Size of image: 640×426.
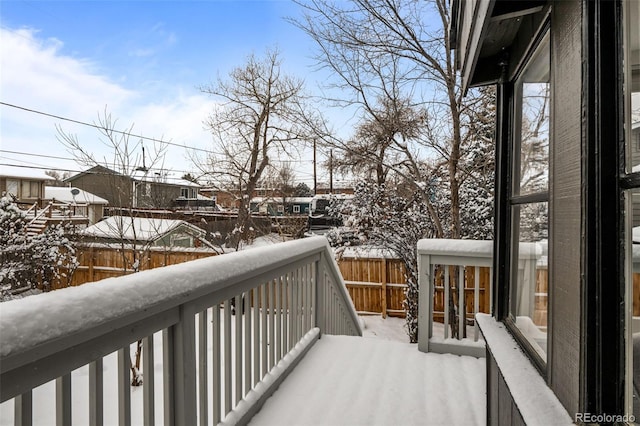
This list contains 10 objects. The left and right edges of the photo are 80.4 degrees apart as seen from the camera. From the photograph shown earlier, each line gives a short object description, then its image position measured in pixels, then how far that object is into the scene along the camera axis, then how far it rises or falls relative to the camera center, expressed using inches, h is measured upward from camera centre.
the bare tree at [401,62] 231.8 +97.4
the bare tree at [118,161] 318.3 +45.6
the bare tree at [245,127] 400.8 +93.3
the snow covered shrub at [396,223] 258.8 -7.3
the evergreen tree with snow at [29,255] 317.1 -37.1
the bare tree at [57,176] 774.2 +82.5
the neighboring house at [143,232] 313.0 -17.4
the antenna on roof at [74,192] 701.3 +39.3
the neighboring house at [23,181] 674.2 +60.0
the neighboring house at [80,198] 579.9 +29.2
